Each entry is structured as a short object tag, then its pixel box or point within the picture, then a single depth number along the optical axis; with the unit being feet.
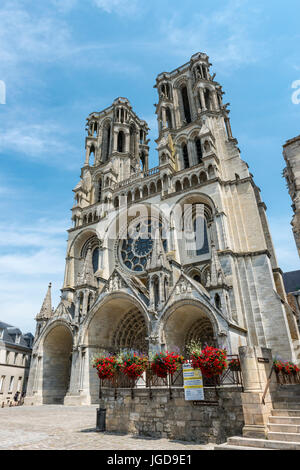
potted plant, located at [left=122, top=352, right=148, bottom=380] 32.53
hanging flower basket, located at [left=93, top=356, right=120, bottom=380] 34.27
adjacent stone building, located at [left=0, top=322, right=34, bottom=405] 85.40
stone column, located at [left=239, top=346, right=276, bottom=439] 22.16
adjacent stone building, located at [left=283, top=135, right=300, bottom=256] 55.72
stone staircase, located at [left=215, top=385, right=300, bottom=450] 19.77
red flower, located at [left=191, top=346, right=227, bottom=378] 27.43
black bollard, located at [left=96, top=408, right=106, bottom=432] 31.76
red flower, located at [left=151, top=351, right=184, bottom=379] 31.19
